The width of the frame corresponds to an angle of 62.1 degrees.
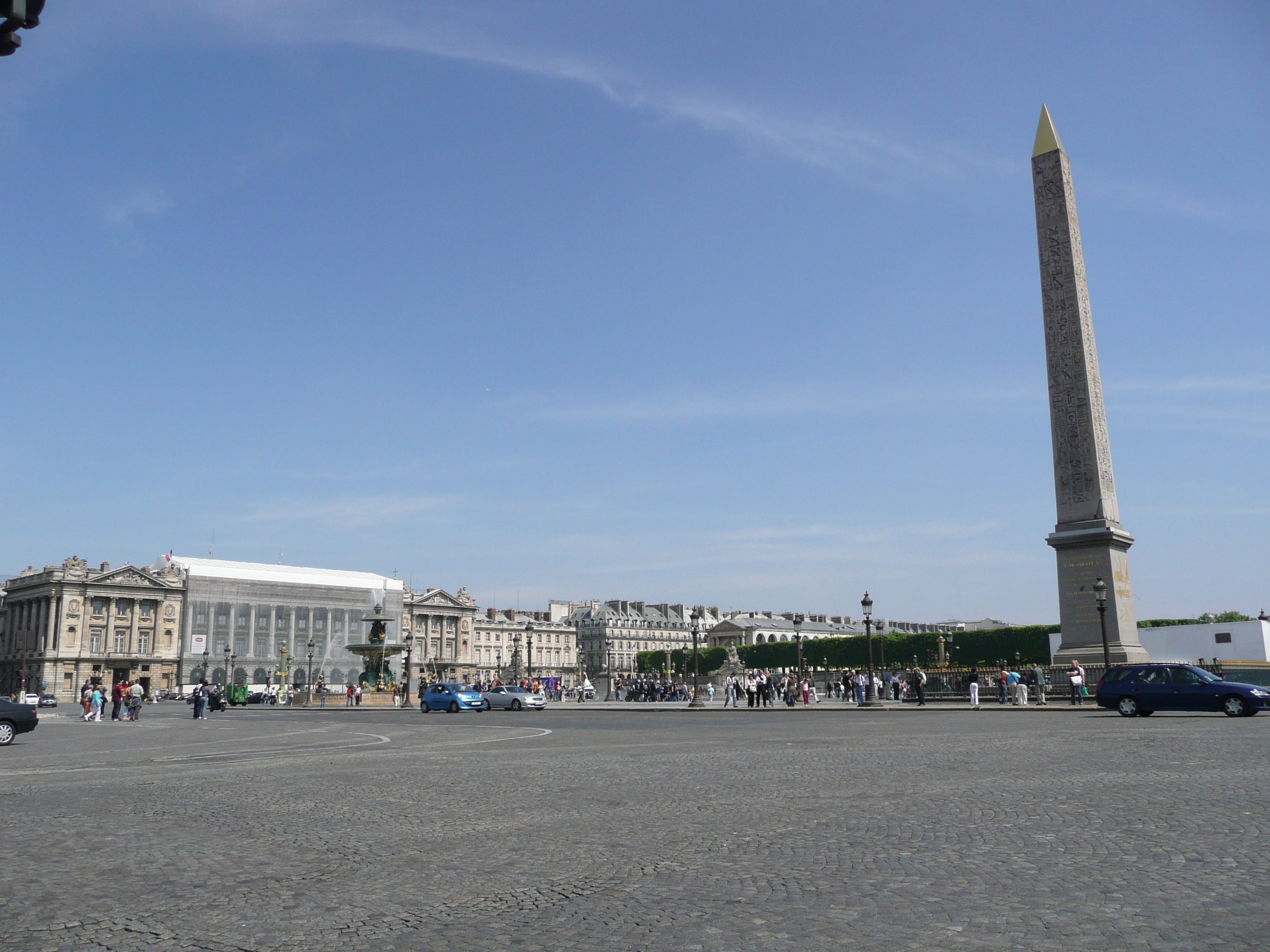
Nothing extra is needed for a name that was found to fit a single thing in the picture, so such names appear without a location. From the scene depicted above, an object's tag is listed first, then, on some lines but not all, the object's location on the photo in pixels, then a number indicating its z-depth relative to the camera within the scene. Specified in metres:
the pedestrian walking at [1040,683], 34.22
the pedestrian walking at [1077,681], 31.70
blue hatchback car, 43.84
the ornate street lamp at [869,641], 40.25
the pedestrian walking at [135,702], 41.59
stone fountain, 58.00
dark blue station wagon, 23.86
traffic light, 4.27
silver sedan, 45.28
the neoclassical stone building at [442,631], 139.88
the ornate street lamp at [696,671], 43.53
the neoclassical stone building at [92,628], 107.12
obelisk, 32.09
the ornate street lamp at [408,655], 56.25
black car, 23.59
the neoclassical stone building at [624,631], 180.21
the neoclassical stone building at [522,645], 163.75
